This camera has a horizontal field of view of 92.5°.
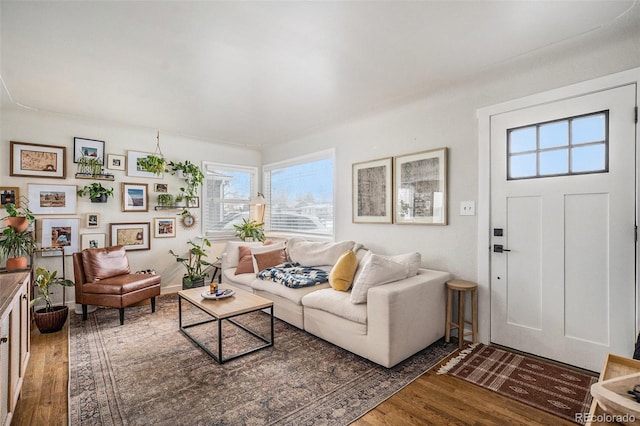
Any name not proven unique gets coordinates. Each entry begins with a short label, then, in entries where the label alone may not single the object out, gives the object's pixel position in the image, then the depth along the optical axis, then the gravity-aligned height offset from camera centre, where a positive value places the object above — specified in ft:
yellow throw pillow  10.25 -2.08
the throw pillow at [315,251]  12.76 -1.77
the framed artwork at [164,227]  15.44 -0.85
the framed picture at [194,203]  16.46 +0.41
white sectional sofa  7.94 -2.93
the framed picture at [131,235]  14.29 -1.20
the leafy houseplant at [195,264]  15.09 -2.79
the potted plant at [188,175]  15.90 +1.93
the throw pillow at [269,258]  13.55 -2.15
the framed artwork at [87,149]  13.37 +2.74
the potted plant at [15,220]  10.53 -0.35
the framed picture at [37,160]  12.14 +2.04
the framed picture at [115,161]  14.14 +2.28
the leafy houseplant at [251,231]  17.56 -1.17
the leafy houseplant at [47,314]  10.46 -3.61
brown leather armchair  11.25 -2.75
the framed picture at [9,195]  11.94 +0.58
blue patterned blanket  11.10 -2.49
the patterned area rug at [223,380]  6.23 -4.15
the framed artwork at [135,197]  14.55 +0.63
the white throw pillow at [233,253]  14.92 -2.07
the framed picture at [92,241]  13.47 -1.36
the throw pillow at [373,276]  8.64 -1.86
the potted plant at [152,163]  14.79 +2.30
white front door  7.33 -0.42
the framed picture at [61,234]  12.65 -1.03
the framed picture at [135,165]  14.65 +2.18
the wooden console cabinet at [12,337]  5.21 -2.56
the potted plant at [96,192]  13.44 +0.81
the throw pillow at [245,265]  13.87 -2.49
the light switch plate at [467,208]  9.80 +0.12
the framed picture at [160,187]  15.48 +1.19
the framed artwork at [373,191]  12.24 +0.84
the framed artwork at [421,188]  10.55 +0.87
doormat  6.54 -4.09
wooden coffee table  8.54 -2.90
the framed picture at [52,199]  12.48 +0.47
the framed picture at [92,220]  13.60 -0.44
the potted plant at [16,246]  10.62 -1.32
